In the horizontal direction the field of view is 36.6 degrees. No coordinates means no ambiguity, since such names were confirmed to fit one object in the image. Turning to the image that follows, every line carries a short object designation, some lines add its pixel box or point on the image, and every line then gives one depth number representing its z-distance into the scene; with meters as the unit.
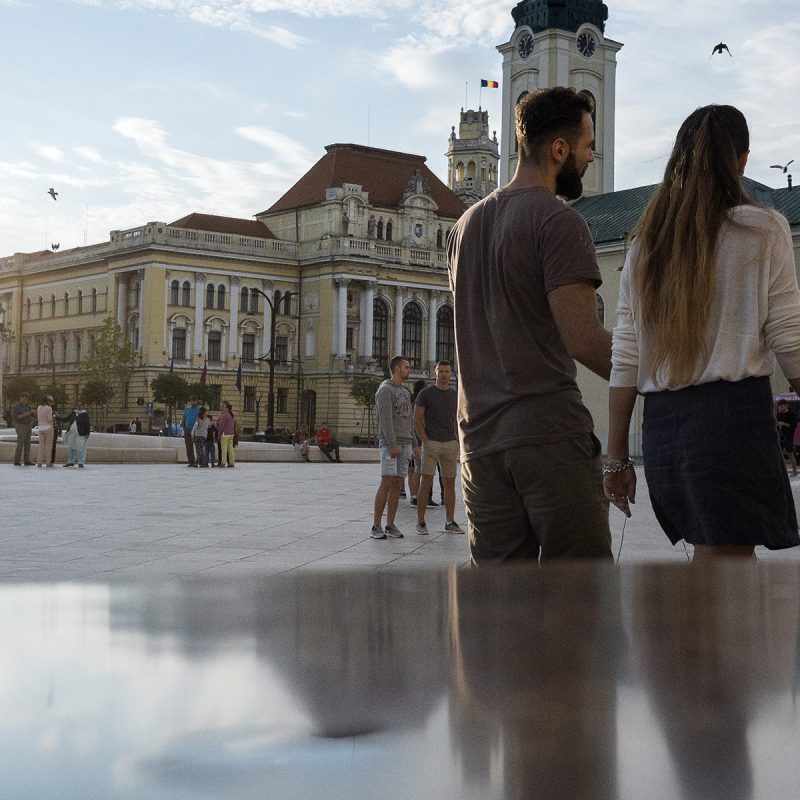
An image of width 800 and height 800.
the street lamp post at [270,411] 49.06
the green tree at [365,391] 68.38
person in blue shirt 28.62
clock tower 56.31
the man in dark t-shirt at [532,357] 2.51
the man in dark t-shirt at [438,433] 11.19
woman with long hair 2.31
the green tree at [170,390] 65.25
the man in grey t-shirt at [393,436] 10.18
